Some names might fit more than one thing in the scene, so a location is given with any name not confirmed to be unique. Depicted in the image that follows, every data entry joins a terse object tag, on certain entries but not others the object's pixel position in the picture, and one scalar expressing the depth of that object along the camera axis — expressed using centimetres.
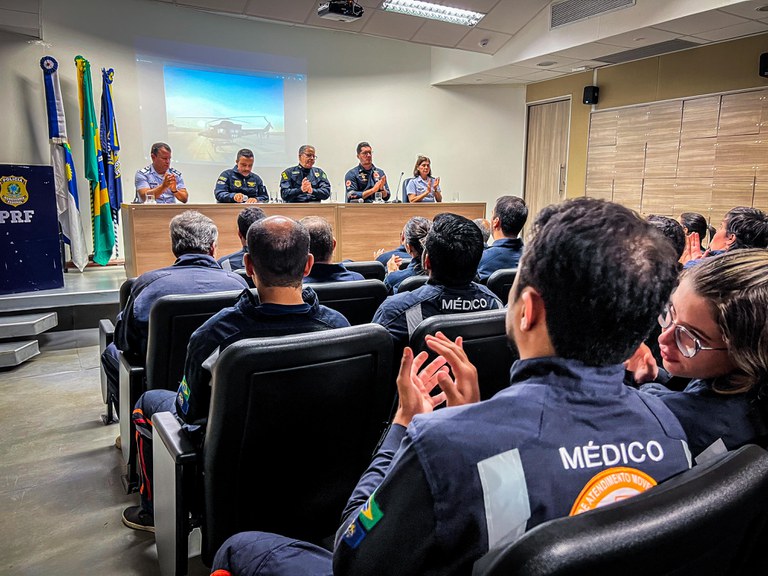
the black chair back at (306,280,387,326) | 208
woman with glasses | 87
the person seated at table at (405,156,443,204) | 623
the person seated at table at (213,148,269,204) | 531
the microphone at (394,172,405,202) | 807
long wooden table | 445
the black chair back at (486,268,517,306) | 249
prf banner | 422
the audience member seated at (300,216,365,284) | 245
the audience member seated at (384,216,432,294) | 274
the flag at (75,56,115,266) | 548
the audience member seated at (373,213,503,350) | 179
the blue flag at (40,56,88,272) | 527
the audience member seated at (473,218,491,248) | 389
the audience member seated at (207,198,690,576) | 63
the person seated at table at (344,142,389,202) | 592
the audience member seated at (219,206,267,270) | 300
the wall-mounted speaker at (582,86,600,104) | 714
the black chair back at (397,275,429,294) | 226
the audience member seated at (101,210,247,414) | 211
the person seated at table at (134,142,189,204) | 500
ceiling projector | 503
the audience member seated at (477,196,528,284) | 304
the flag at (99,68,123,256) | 563
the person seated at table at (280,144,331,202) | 561
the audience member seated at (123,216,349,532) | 140
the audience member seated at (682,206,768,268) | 282
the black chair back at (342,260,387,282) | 295
